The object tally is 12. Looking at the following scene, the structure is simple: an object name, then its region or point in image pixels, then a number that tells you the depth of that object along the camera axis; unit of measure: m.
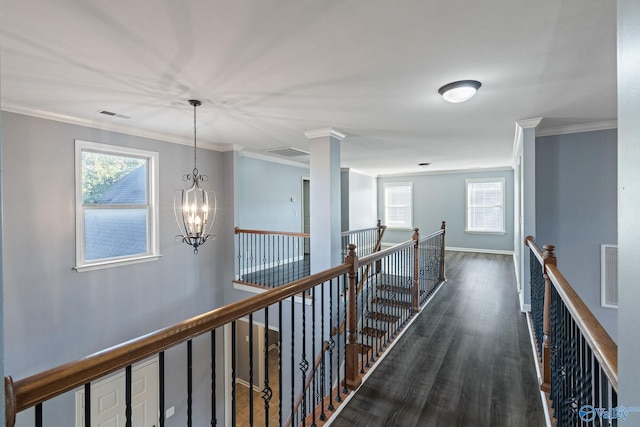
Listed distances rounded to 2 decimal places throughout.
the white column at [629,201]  0.64
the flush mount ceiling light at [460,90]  2.60
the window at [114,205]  3.70
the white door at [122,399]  3.78
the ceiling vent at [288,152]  5.53
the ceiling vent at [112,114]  3.47
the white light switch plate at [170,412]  4.48
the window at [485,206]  8.11
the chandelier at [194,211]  3.54
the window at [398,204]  9.46
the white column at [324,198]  4.15
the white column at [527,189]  3.74
